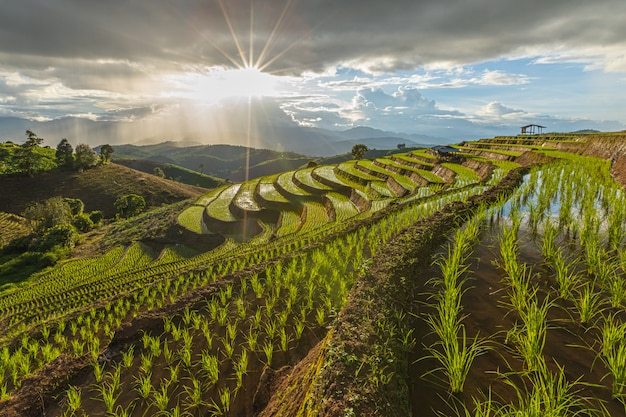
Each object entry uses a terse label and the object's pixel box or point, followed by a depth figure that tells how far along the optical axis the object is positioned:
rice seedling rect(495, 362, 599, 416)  2.50
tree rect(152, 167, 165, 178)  131.62
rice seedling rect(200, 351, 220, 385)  5.27
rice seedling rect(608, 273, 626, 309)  4.47
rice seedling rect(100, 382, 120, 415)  5.08
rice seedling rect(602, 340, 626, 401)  3.14
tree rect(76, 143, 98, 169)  90.50
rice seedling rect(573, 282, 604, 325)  4.32
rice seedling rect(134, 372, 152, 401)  5.24
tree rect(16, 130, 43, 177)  81.69
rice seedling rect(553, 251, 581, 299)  4.88
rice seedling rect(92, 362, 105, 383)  6.09
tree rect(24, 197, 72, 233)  48.12
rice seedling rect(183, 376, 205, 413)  4.89
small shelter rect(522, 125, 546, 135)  53.13
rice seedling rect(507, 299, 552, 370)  3.50
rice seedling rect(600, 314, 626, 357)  3.37
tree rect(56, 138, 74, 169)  89.75
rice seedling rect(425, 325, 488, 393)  3.42
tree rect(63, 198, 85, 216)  65.00
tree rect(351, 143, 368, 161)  73.14
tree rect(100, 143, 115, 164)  99.96
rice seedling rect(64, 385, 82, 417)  5.27
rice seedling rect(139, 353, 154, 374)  5.93
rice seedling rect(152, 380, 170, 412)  4.89
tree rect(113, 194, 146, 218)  72.94
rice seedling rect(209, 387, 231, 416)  4.71
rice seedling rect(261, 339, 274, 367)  5.51
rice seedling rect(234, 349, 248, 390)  5.13
